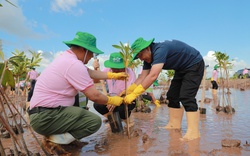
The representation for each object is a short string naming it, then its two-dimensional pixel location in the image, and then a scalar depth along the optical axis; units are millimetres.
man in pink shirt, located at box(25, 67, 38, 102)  8511
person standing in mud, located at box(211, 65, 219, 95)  13070
